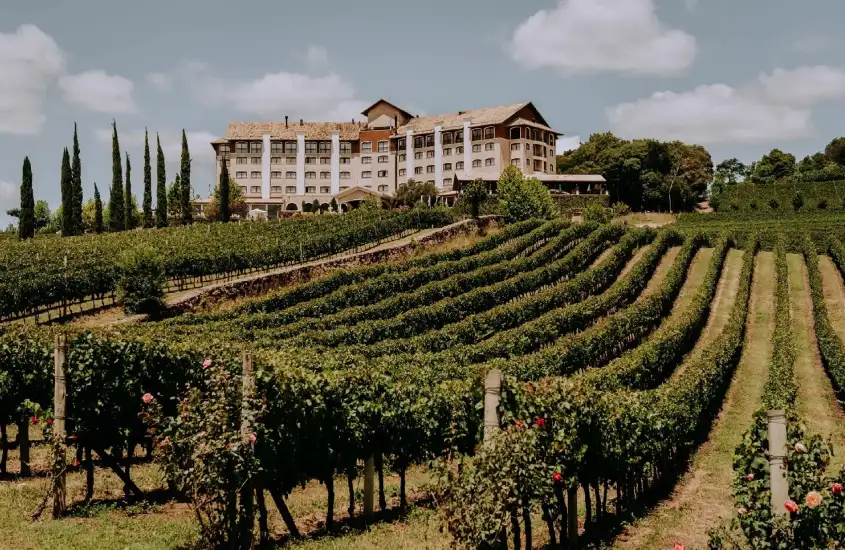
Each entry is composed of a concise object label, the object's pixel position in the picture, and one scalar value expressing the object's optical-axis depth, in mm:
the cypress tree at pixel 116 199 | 79250
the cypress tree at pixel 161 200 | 79625
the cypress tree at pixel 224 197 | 81688
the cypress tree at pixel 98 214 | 80062
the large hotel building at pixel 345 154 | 100375
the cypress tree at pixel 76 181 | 77625
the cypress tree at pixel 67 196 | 75375
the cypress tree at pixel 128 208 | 80438
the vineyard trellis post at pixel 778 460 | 8227
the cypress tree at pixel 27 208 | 72688
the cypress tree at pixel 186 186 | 81562
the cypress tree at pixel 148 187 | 82500
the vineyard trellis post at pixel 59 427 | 11414
